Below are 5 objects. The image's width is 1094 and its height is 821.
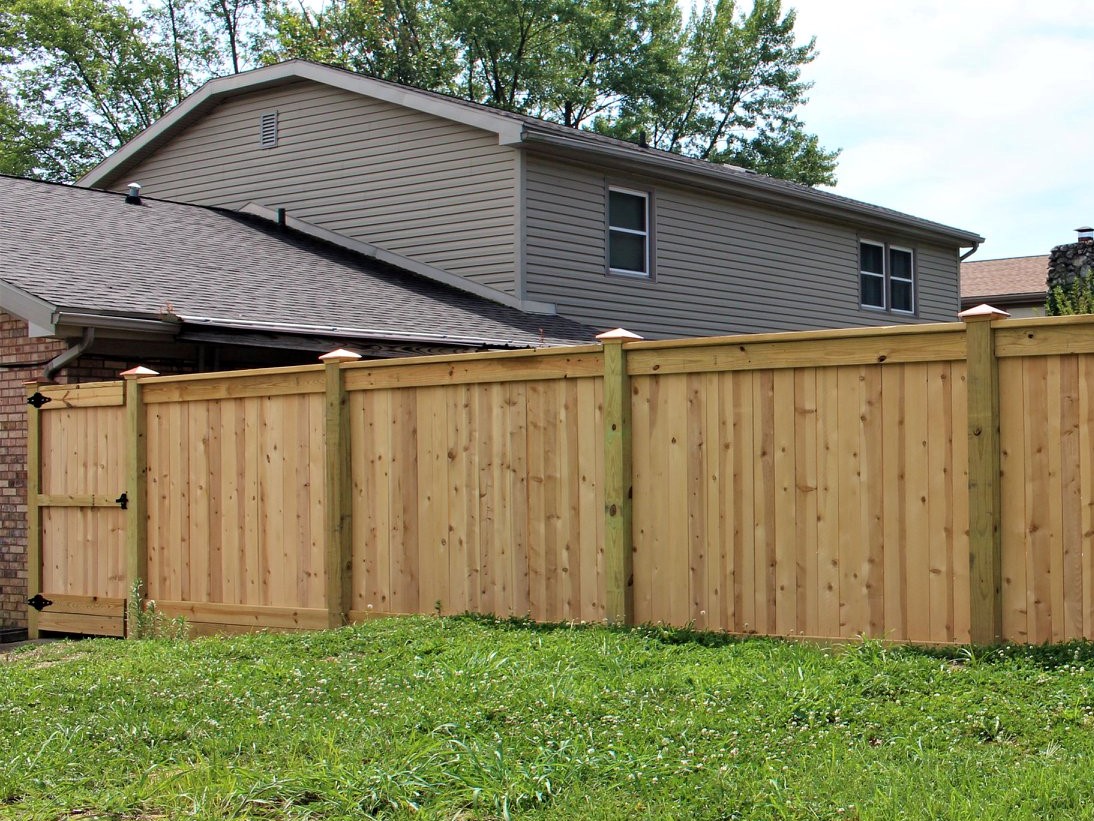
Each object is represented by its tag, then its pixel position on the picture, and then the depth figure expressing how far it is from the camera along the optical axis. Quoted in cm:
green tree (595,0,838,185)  3788
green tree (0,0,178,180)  3259
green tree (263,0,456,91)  3362
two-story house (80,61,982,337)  1596
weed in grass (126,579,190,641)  929
